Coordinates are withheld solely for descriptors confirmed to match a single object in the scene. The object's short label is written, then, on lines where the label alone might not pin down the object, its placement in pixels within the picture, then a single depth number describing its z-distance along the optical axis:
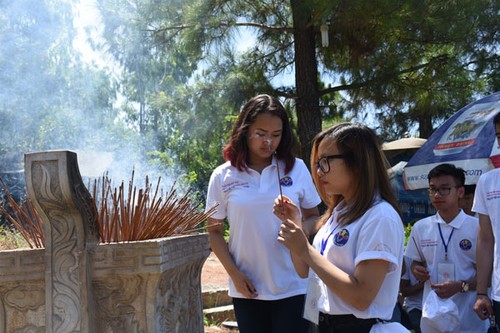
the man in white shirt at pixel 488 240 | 2.94
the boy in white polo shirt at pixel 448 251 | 3.49
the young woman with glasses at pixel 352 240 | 1.92
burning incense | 2.64
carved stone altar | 2.38
